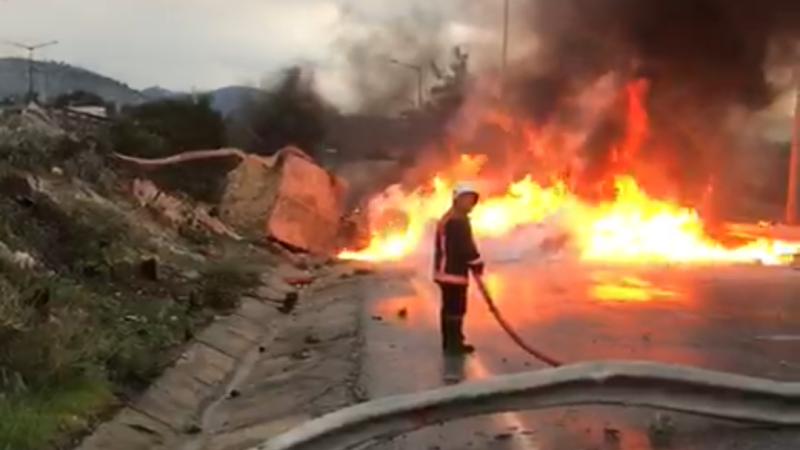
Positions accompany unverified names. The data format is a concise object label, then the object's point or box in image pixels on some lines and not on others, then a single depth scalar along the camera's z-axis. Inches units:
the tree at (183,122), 1834.4
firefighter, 479.5
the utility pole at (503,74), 1461.4
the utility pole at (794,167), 1228.5
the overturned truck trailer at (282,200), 1222.3
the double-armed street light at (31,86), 2138.0
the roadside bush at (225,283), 746.2
